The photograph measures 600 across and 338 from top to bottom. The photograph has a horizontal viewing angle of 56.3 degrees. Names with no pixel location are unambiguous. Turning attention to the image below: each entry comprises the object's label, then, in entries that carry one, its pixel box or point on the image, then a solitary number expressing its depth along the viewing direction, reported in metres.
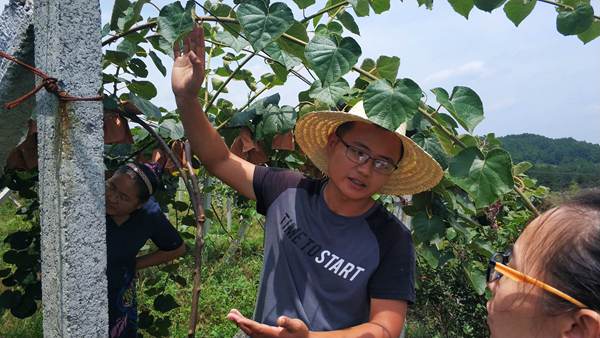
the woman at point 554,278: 0.82
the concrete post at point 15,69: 1.11
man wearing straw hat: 1.42
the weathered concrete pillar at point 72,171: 0.99
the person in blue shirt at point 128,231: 1.84
